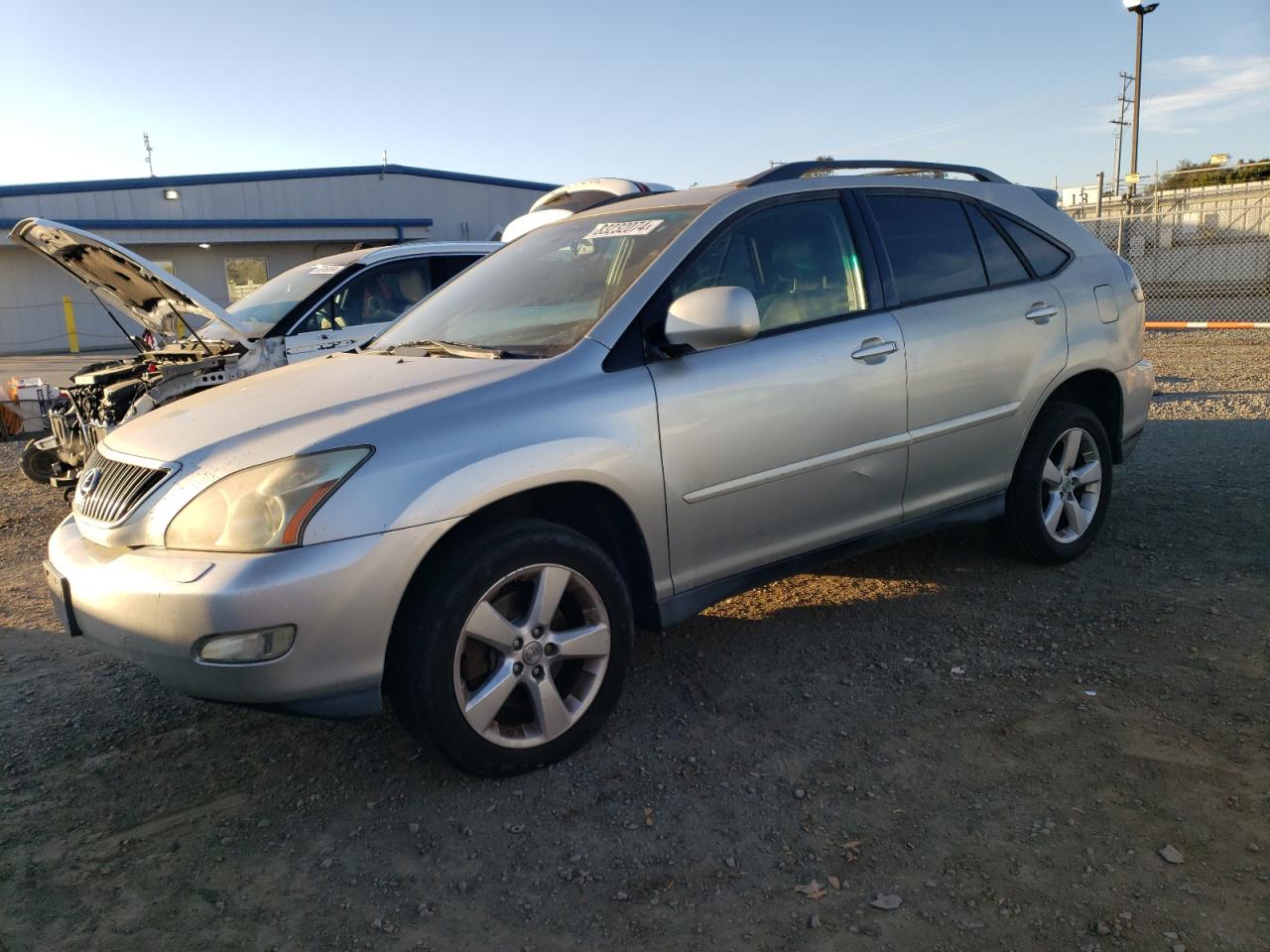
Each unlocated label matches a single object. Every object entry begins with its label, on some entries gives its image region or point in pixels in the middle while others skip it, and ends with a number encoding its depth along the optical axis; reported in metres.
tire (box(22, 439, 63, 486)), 7.36
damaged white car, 5.76
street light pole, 21.58
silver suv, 2.58
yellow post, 25.14
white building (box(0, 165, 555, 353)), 25.05
